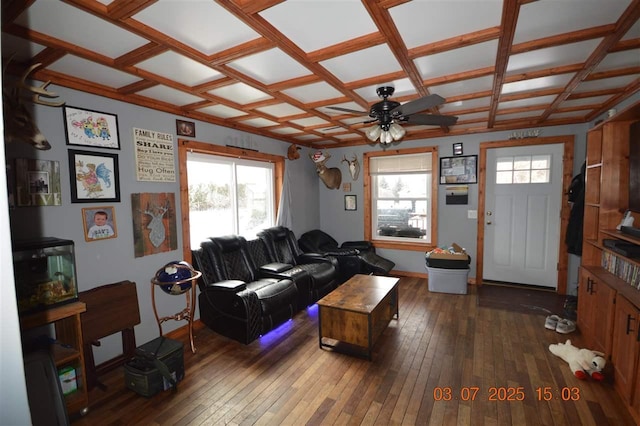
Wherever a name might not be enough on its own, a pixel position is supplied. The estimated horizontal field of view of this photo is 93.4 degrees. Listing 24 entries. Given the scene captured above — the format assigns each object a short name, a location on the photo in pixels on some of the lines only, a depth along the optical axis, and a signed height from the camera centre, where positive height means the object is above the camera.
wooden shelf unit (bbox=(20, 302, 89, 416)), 1.96 -1.04
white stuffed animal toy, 2.35 -1.39
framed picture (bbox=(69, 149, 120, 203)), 2.46 +0.18
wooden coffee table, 2.67 -1.12
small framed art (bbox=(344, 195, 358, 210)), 5.59 -0.13
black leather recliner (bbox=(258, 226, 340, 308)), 3.88 -0.94
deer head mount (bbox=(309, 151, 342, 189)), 5.07 +0.42
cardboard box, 4.20 -0.93
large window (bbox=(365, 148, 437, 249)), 4.99 -0.06
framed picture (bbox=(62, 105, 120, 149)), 2.42 +0.60
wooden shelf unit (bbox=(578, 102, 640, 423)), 2.04 -0.72
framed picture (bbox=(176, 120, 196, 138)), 3.29 +0.77
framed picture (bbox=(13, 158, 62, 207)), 2.14 +0.12
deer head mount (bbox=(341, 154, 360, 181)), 5.46 +0.51
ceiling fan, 2.44 +0.69
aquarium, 1.90 -0.50
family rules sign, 2.92 +0.42
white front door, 4.21 -0.31
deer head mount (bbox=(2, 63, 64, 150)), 1.90 +0.55
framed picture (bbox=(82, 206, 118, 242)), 2.53 -0.22
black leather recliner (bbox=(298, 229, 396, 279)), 4.65 -0.92
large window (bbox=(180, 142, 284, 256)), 3.60 +0.05
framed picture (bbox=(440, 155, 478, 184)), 4.61 +0.38
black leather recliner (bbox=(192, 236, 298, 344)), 2.94 -1.01
